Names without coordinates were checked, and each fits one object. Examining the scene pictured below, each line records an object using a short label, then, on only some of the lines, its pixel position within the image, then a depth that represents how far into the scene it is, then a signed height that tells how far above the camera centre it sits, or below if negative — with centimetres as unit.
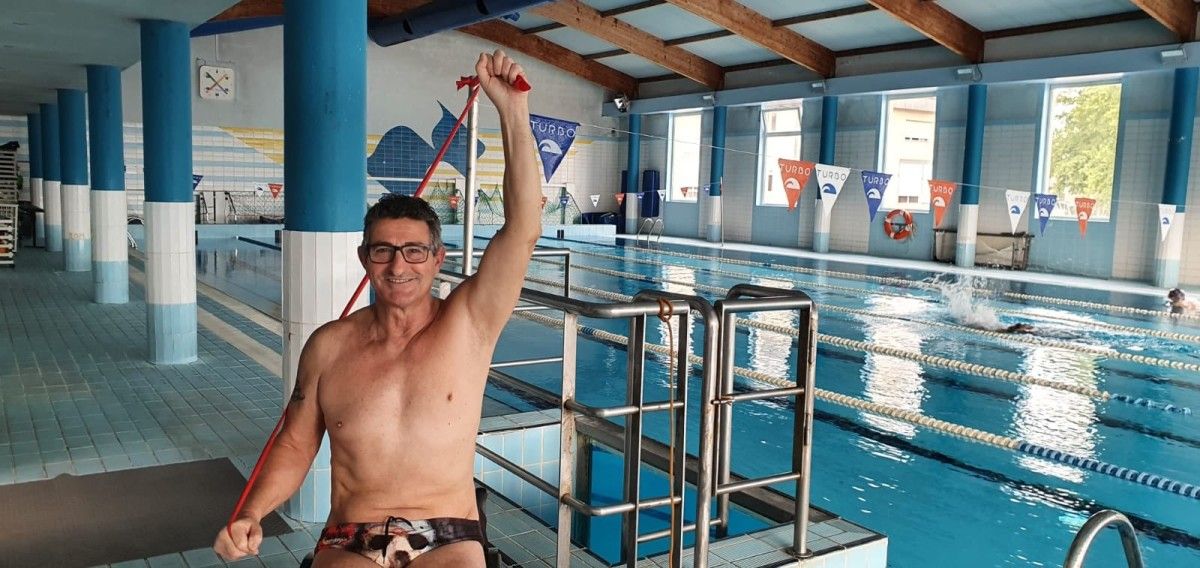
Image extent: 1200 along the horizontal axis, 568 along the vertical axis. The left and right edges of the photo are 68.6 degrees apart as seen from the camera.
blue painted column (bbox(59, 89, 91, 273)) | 1109 +6
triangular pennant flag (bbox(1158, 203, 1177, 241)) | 1473 +19
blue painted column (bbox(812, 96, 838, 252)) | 2002 +146
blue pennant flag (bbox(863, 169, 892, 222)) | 1568 +52
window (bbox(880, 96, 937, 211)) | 1962 +151
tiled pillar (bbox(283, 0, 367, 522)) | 353 +11
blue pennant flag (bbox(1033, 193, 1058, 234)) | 1548 +32
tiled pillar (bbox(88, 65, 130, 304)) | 857 +4
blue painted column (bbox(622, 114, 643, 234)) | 2581 +107
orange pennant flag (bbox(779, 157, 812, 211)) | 1683 +73
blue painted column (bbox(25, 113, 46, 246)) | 1658 +29
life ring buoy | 1950 -19
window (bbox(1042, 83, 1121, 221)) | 1641 +148
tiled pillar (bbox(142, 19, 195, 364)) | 646 +1
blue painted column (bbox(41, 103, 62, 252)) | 1412 +15
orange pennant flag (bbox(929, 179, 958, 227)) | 1644 +47
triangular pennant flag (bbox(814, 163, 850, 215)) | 1664 +63
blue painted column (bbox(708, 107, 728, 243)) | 2325 +52
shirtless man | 202 -45
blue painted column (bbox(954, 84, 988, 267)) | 1717 +82
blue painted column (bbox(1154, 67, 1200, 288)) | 1441 +95
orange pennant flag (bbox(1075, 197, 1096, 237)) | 1573 +26
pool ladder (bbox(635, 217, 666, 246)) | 2533 -52
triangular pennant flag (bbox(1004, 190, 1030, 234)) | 1545 +30
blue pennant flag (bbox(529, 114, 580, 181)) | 1080 +84
